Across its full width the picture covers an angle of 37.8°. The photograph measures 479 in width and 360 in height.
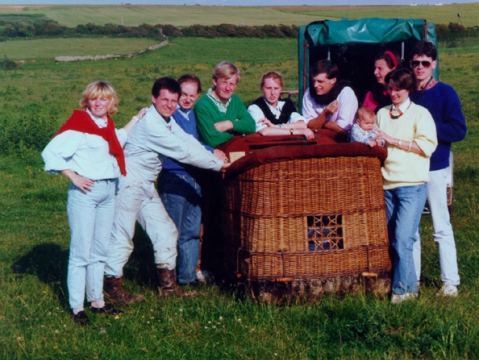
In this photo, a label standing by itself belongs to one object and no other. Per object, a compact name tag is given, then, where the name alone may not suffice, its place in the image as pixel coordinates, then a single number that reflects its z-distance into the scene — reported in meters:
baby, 5.34
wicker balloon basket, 5.20
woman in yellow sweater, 5.28
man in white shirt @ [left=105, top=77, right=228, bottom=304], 5.59
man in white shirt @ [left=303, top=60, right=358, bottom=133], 6.25
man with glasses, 5.47
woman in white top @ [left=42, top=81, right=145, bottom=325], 5.02
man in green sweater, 6.05
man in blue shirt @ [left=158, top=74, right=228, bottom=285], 6.10
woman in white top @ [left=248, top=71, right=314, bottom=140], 6.24
